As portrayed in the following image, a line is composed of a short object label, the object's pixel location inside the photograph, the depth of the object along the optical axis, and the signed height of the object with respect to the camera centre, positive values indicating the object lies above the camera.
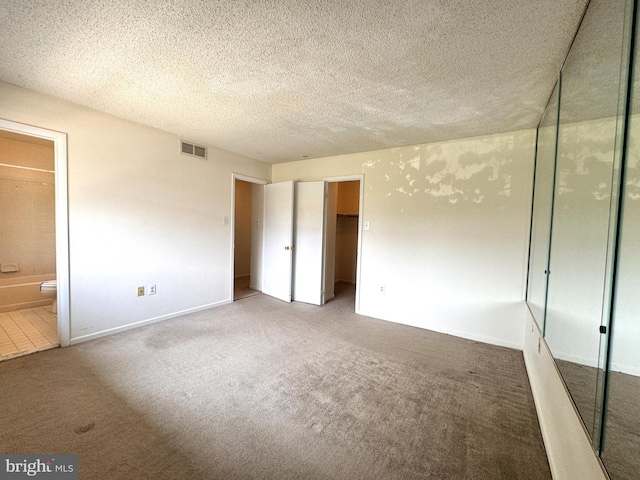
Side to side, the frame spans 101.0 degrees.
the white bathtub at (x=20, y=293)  3.54 -1.02
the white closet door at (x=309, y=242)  4.23 -0.24
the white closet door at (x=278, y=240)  4.39 -0.23
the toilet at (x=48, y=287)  3.33 -0.85
